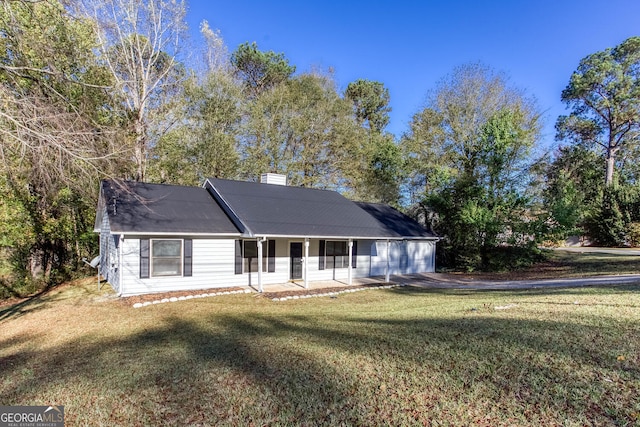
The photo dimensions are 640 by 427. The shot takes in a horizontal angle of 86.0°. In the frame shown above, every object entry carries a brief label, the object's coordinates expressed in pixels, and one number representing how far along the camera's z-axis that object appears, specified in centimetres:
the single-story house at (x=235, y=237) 1050
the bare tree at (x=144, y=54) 1558
